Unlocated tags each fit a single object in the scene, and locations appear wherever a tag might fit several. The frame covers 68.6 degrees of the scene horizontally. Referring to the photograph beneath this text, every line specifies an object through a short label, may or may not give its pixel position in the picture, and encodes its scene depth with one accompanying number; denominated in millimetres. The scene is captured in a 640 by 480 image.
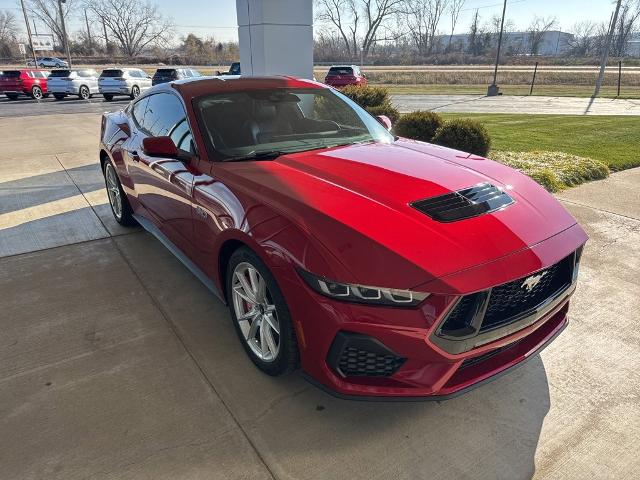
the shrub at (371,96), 9242
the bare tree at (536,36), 88800
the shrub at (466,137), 6988
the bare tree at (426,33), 101000
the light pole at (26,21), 44147
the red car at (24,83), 23000
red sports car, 2002
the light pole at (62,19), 38619
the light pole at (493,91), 26547
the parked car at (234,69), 24481
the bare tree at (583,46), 91456
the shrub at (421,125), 7586
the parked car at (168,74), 24125
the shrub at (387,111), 8570
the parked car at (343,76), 25953
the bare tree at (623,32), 79062
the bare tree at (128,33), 92438
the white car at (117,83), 23031
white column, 7512
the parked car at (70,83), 23031
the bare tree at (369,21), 86500
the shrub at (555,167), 6371
